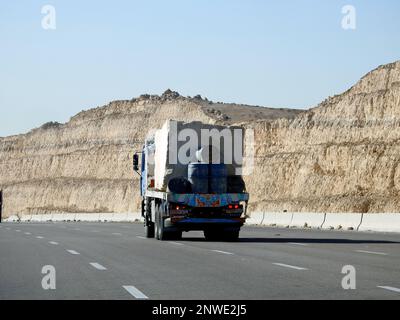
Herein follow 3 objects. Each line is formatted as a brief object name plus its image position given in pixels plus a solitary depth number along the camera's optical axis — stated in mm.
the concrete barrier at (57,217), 93081
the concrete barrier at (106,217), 78819
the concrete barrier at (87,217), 83688
